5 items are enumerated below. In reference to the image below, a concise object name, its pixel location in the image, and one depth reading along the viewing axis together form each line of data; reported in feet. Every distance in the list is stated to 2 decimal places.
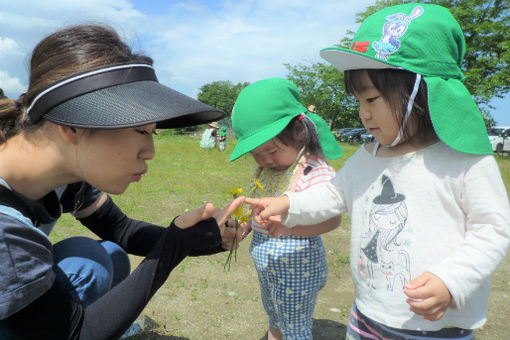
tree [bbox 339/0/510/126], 60.03
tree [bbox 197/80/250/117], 224.74
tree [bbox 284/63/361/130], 91.81
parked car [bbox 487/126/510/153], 61.77
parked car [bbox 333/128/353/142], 88.12
